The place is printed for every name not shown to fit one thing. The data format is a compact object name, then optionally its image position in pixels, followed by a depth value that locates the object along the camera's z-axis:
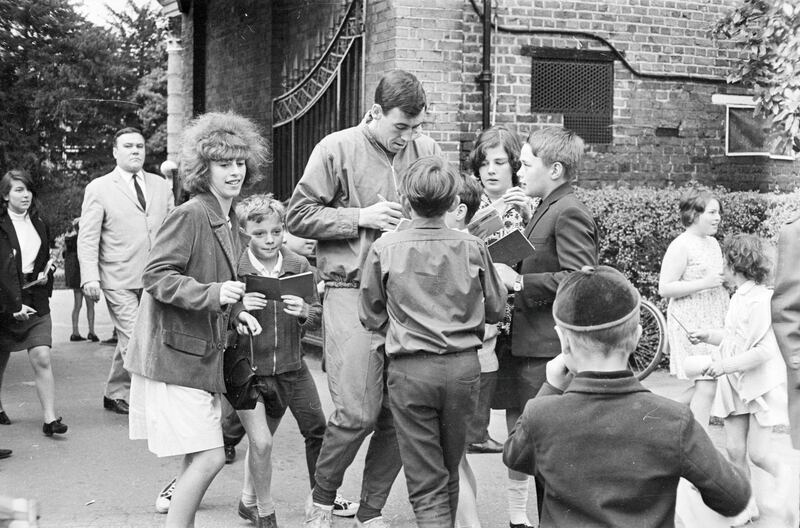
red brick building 9.09
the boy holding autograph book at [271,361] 5.02
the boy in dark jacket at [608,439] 2.74
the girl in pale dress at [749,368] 5.14
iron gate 9.70
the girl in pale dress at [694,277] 6.96
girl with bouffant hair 4.32
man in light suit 7.82
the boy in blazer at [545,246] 4.62
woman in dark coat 6.84
